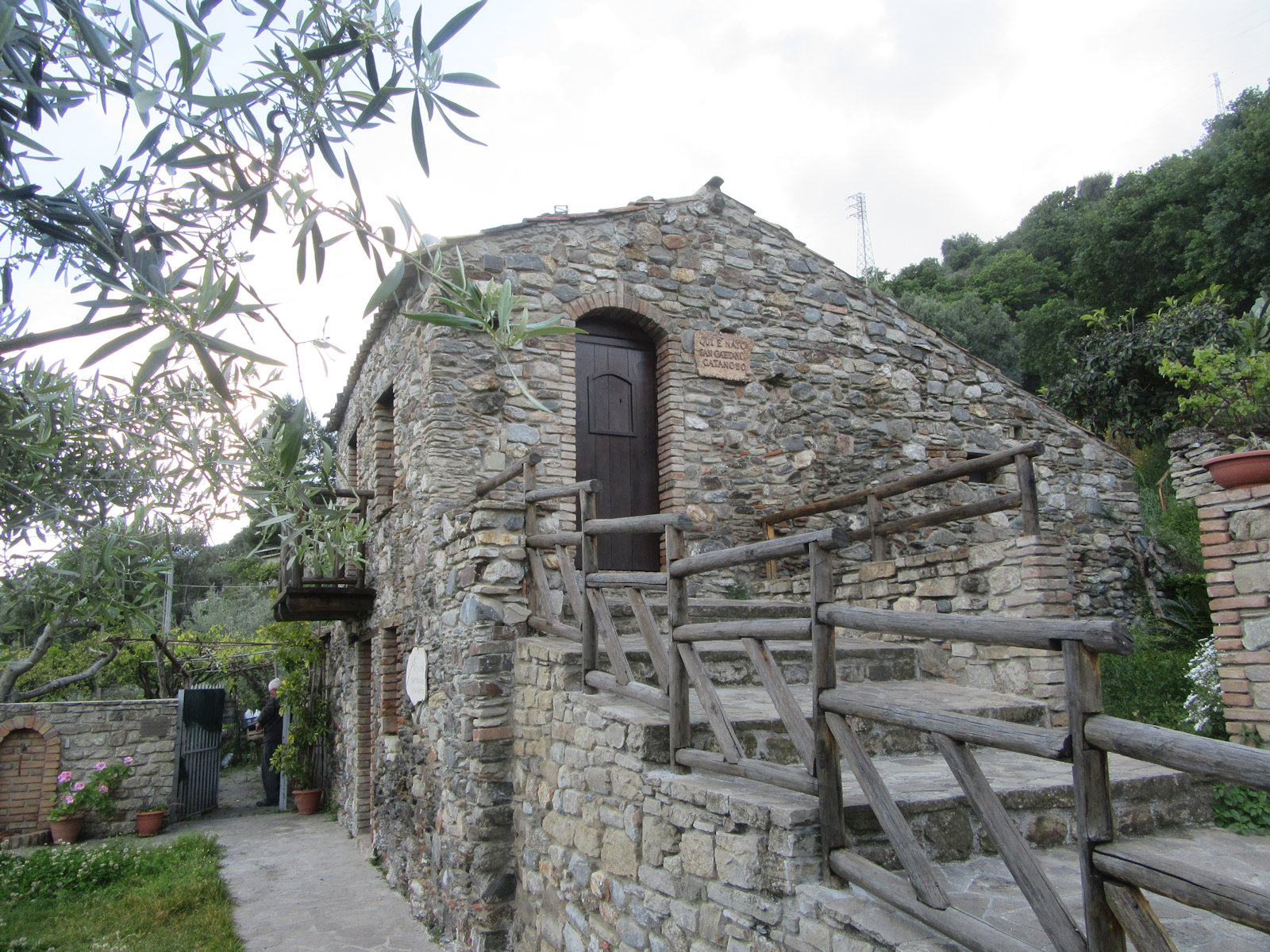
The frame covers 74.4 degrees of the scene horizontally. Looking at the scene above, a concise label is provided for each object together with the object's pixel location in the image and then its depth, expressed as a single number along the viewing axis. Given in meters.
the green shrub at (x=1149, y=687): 5.62
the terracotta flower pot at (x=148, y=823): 9.80
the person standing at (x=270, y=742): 12.09
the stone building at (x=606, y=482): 4.90
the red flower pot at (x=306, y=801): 11.11
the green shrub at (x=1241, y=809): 3.46
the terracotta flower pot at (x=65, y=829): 9.16
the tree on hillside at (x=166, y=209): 2.00
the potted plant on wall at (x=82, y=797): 9.20
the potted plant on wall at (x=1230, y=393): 7.36
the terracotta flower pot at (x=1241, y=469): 4.11
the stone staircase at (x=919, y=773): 2.99
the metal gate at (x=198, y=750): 10.76
